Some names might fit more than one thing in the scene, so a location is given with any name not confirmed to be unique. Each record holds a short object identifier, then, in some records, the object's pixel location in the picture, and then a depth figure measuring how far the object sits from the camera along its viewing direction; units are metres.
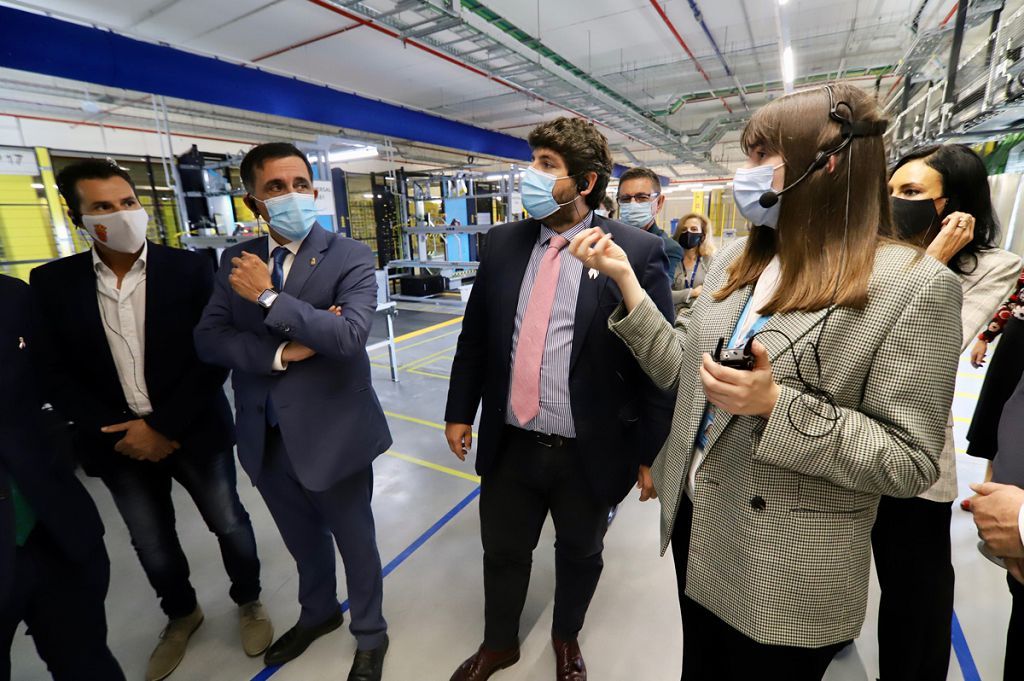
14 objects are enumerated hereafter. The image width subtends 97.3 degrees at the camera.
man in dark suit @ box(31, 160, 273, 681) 1.76
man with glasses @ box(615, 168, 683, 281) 3.11
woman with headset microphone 0.85
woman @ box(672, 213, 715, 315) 3.71
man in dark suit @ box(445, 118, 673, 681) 1.54
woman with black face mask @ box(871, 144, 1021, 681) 1.42
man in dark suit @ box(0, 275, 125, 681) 1.17
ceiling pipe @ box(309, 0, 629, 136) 4.87
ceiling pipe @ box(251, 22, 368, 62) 5.54
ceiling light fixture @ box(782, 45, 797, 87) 5.03
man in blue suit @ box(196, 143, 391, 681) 1.60
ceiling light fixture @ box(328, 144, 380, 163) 6.99
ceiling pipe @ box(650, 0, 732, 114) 5.39
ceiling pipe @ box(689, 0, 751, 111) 5.27
